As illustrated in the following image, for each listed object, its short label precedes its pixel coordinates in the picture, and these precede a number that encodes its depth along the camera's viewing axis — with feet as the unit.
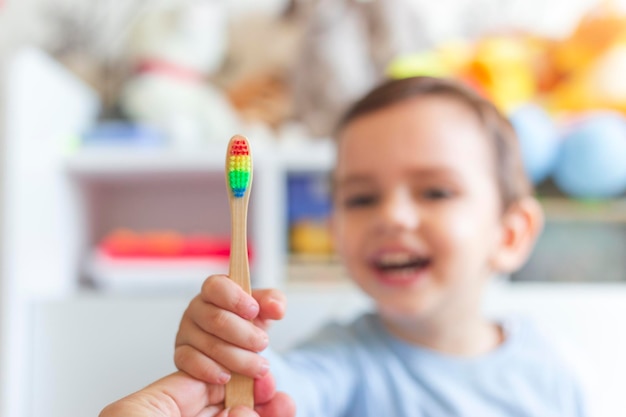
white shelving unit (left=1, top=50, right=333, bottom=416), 2.57
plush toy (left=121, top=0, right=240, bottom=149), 3.43
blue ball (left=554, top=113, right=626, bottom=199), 2.72
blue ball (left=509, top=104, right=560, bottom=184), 2.74
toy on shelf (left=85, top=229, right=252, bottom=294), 2.96
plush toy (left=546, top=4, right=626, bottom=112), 2.94
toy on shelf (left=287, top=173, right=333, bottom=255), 3.15
